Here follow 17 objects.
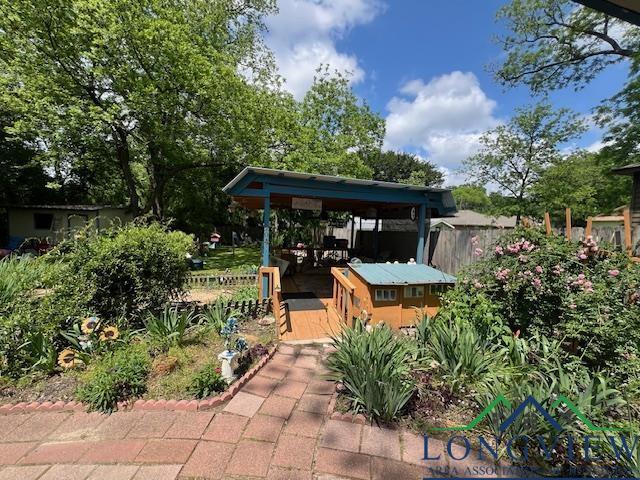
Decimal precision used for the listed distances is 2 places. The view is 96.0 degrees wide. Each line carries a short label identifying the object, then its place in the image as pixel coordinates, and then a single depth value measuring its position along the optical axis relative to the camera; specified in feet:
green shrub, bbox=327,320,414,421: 8.59
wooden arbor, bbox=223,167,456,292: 19.08
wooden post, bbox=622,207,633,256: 11.75
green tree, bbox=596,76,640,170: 40.40
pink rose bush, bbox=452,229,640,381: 9.71
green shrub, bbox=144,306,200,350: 12.16
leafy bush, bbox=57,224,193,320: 12.72
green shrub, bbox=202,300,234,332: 14.42
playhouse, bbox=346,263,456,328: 15.33
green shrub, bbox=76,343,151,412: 9.22
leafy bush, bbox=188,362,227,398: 9.66
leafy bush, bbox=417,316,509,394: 9.65
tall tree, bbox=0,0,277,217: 33.96
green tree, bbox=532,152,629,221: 46.26
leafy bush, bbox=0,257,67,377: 10.71
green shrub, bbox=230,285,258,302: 21.54
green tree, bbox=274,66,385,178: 61.31
